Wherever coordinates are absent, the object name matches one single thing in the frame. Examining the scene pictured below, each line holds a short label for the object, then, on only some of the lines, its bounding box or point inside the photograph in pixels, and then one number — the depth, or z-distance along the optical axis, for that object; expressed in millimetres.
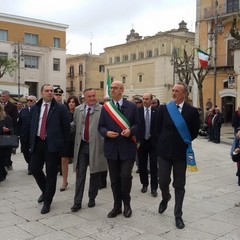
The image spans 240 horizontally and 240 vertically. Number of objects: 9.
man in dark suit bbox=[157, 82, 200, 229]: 3816
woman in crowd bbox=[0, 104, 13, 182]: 5646
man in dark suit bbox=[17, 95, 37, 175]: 6230
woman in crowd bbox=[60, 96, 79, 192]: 5293
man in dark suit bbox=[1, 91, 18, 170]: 7029
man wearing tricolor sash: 3936
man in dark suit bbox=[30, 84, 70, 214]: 4207
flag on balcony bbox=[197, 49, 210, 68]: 18725
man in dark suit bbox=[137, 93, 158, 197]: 5147
